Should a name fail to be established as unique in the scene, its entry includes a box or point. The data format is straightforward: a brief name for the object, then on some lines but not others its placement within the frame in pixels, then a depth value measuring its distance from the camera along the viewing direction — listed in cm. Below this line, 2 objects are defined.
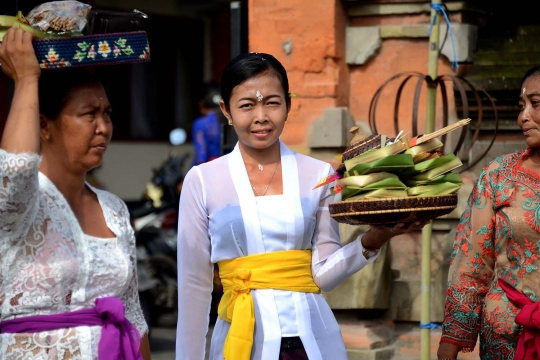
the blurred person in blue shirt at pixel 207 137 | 870
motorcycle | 817
